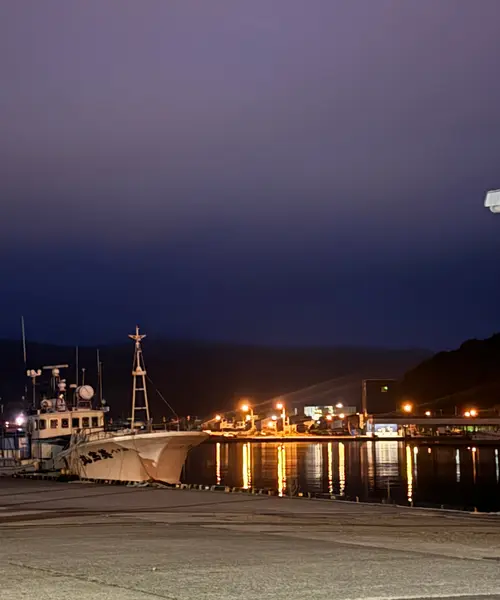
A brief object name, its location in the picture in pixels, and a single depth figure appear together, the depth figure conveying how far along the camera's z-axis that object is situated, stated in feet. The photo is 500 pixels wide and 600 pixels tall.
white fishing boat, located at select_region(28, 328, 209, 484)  163.22
